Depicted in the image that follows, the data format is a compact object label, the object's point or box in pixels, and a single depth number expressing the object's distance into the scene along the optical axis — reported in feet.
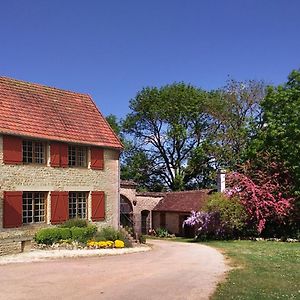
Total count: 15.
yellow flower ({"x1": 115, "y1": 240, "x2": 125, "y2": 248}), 73.91
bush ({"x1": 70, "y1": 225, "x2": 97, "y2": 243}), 72.49
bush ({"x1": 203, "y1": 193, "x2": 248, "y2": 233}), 89.86
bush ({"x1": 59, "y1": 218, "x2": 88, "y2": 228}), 75.24
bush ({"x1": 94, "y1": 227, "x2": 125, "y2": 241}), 75.85
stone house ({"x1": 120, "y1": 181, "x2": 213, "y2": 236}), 116.16
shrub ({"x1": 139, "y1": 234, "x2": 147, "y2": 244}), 84.72
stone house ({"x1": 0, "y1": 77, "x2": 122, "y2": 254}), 70.03
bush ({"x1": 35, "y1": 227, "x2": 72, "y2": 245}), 69.87
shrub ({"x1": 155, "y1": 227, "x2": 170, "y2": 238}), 121.08
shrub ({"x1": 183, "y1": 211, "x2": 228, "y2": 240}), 96.58
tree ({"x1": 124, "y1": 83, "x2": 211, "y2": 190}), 146.00
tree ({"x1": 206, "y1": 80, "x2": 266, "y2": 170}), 131.95
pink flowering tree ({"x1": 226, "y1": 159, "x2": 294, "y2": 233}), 90.27
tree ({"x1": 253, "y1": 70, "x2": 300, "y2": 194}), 90.33
